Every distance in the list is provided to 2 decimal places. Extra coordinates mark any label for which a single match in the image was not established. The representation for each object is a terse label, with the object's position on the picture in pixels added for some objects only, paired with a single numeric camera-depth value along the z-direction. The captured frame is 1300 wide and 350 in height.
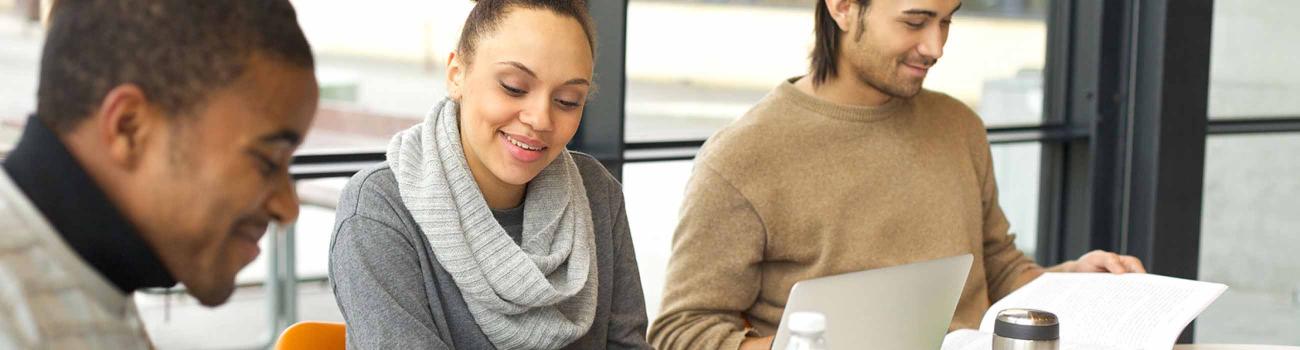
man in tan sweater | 2.11
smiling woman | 1.65
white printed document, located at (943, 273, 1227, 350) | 1.72
